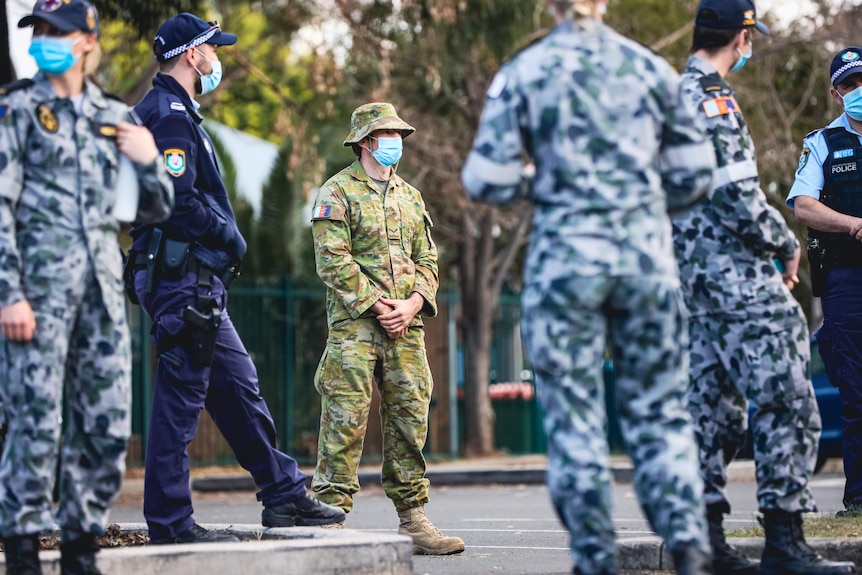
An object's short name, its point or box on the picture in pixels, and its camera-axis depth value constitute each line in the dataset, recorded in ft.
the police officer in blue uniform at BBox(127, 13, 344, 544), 40.86
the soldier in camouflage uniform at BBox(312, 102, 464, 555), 47.91
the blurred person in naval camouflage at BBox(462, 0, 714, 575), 30.01
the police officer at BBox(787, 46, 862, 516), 49.26
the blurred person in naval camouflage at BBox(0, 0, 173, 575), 32.55
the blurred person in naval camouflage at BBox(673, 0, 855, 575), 36.81
